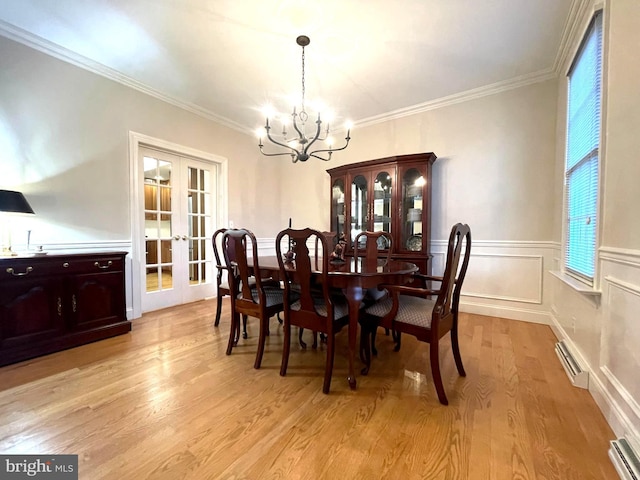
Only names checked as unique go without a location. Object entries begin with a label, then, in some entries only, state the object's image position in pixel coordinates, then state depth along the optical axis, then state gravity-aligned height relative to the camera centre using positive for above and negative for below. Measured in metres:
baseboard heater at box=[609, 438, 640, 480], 1.02 -0.91
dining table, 1.58 -0.31
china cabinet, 3.18 +0.38
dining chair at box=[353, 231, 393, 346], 2.07 -0.30
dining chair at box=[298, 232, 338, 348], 2.25 -0.95
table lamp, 1.93 +0.17
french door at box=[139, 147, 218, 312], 3.23 +0.02
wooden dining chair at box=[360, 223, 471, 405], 1.50 -0.52
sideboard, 1.95 -0.60
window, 1.74 +0.57
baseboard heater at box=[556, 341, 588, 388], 1.65 -0.90
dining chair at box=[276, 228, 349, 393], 1.60 -0.50
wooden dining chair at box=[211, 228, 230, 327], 2.67 -0.63
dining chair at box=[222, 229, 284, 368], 1.86 -0.51
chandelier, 2.26 +1.41
